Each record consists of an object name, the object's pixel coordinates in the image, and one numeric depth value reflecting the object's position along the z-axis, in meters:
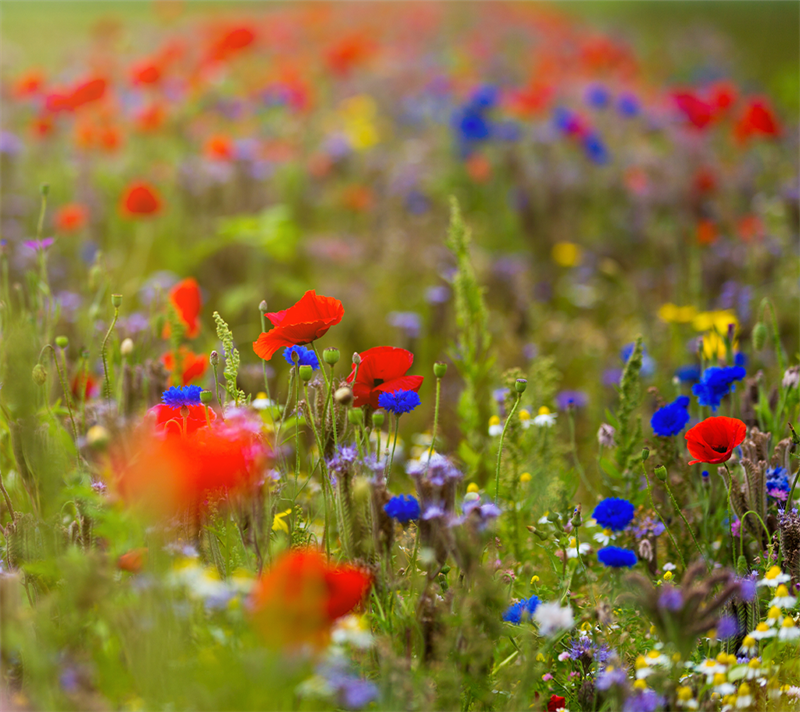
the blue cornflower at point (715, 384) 3.54
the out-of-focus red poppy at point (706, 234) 5.41
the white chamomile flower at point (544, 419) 3.65
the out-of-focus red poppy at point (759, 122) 6.08
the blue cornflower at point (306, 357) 3.47
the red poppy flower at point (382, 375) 3.39
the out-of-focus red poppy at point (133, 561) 3.21
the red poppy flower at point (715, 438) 3.39
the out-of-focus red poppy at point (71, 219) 5.11
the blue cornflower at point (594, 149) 6.57
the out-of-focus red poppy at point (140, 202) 4.68
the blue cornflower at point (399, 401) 3.37
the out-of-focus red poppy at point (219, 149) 5.72
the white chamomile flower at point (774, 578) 3.33
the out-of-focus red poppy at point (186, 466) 3.14
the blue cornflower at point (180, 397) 3.39
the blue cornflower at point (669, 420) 3.53
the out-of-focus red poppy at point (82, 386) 3.72
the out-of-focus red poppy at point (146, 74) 5.83
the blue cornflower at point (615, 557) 3.45
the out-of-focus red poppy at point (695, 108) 6.23
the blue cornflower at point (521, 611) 3.37
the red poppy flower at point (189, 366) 3.64
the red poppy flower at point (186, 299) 3.71
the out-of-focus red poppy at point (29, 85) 5.69
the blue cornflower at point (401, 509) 3.30
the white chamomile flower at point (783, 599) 3.30
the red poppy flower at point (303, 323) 3.36
